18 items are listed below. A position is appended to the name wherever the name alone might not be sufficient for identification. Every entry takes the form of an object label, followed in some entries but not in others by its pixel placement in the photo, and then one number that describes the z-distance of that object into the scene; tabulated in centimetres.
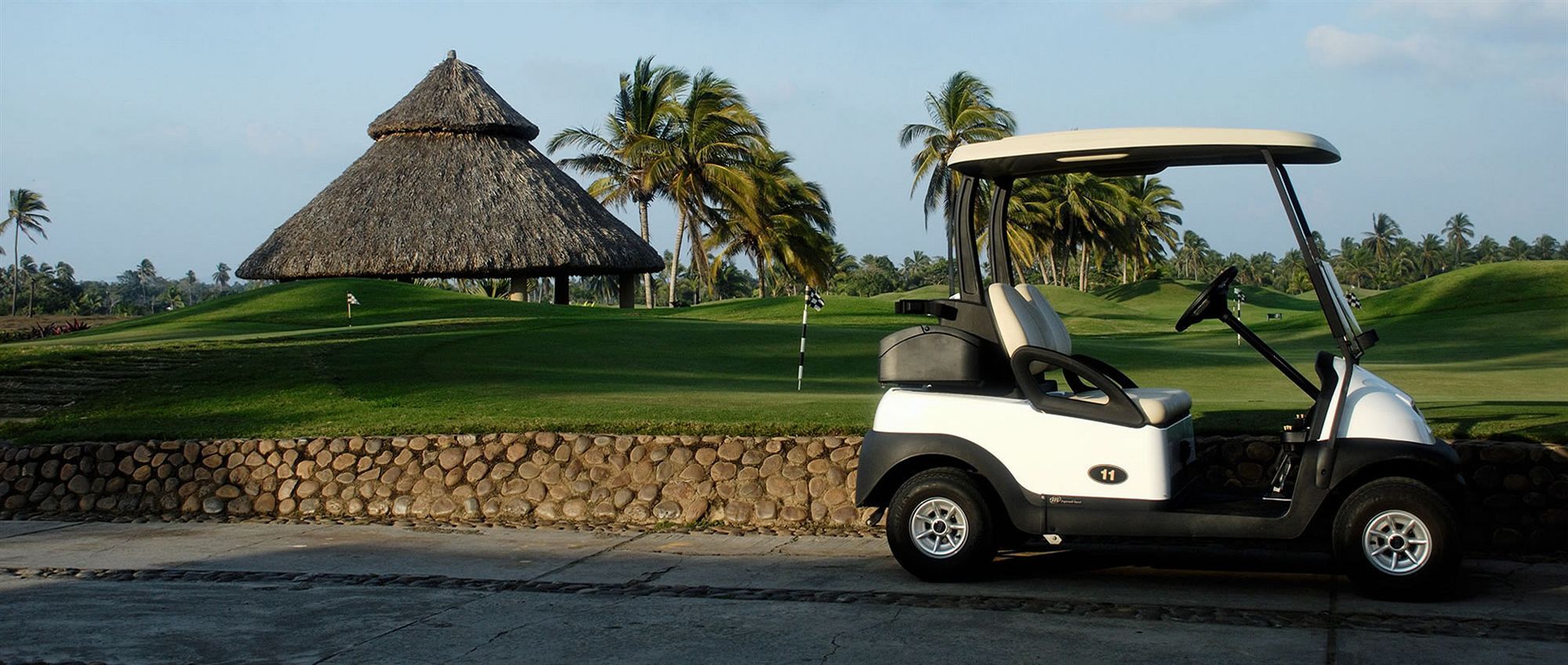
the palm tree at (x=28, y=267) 8550
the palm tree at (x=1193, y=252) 11975
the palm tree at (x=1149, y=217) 6744
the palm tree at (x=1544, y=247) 10812
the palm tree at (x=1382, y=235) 10675
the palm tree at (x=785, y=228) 5141
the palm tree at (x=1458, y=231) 12000
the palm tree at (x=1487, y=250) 11238
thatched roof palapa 3453
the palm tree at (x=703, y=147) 4747
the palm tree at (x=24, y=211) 8288
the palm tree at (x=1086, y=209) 6072
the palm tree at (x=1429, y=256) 10588
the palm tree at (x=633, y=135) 4928
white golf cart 683
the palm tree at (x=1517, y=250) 10822
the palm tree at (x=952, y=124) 4928
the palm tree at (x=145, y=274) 13675
